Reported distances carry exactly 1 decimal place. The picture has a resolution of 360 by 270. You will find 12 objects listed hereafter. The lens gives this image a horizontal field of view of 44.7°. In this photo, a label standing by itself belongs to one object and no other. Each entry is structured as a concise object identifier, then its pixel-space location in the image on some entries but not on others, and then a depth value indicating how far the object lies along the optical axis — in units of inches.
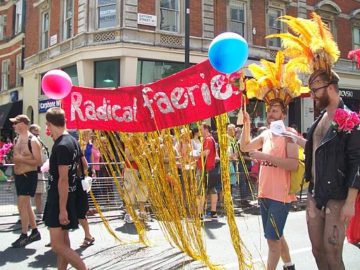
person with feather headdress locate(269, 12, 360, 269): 124.6
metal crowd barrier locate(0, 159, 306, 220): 323.6
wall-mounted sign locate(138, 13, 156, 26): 681.6
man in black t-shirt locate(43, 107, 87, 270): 163.2
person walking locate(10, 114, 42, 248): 247.4
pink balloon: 208.4
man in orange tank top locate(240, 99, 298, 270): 159.2
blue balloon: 147.9
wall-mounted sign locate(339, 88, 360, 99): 913.3
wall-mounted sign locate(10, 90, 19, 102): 998.6
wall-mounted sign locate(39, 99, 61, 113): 785.1
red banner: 165.9
